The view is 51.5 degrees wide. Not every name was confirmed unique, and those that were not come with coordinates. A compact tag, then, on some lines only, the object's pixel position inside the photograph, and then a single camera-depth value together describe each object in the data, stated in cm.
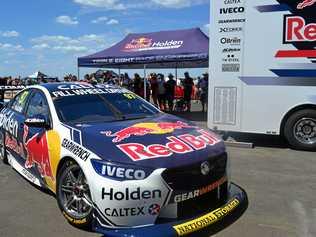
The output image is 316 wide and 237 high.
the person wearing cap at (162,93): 1495
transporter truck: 660
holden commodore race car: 302
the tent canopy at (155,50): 1217
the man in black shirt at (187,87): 1472
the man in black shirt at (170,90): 1491
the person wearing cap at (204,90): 1520
